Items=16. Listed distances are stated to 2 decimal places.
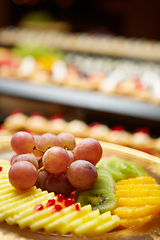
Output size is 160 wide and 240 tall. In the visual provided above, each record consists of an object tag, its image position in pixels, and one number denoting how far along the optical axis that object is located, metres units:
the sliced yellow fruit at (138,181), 0.41
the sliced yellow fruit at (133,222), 0.36
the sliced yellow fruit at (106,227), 0.34
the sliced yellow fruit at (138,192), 0.39
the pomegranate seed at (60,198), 0.36
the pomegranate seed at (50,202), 0.36
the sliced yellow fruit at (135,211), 0.37
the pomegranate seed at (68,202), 0.36
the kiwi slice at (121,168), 0.42
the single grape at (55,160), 0.38
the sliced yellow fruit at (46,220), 0.34
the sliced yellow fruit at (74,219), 0.34
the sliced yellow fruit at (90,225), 0.34
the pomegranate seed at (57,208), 0.35
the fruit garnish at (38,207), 0.35
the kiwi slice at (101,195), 0.38
